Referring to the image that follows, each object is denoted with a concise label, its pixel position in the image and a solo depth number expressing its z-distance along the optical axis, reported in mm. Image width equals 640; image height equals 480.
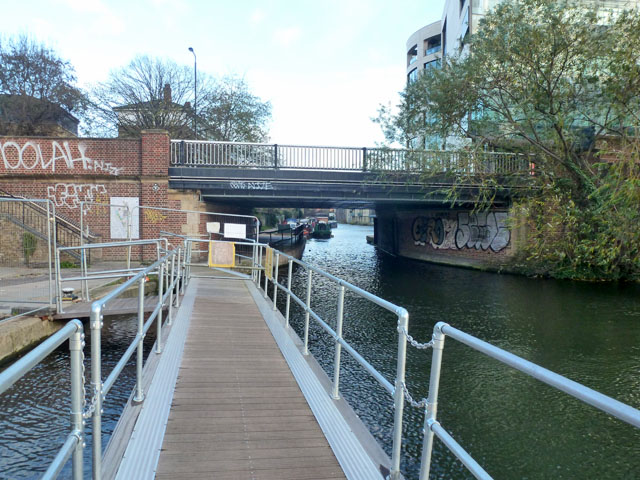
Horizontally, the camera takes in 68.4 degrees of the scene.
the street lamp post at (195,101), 28750
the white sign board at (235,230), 13500
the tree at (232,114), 31141
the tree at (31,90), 28938
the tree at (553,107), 14750
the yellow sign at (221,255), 11805
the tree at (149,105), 29875
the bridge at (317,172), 17109
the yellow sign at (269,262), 9223
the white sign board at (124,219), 16922
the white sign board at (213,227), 14686
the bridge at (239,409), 2008
